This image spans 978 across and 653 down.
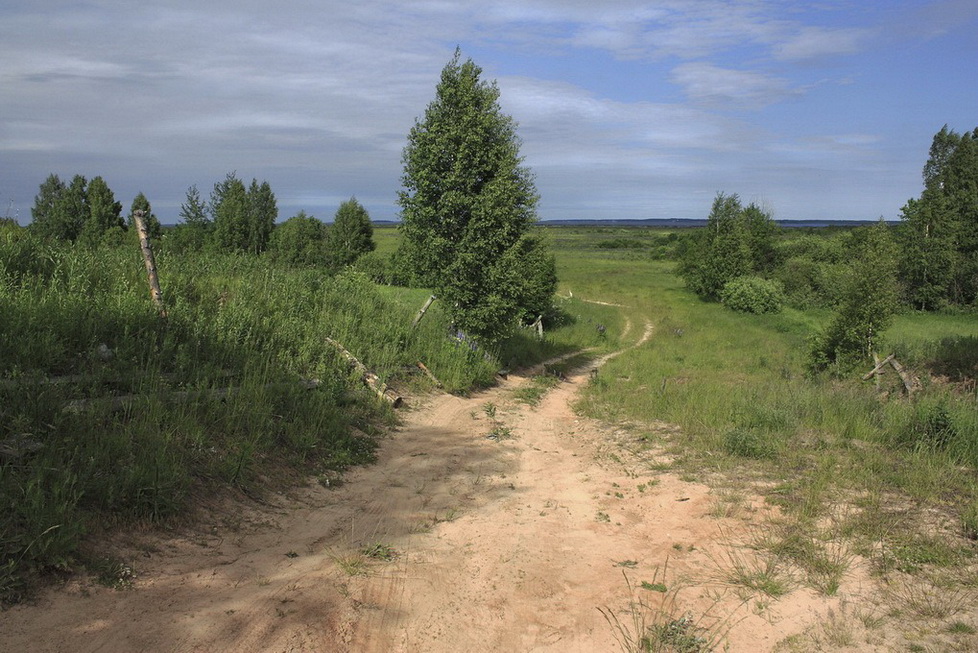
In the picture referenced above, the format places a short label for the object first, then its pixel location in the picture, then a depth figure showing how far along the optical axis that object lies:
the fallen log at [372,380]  10.04
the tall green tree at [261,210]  50.03
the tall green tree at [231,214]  46.12
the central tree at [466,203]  14.38
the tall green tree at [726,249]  42.44
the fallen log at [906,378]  15.29
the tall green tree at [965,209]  42.91
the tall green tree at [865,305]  18.27
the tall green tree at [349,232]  46.60
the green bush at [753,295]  38.12
